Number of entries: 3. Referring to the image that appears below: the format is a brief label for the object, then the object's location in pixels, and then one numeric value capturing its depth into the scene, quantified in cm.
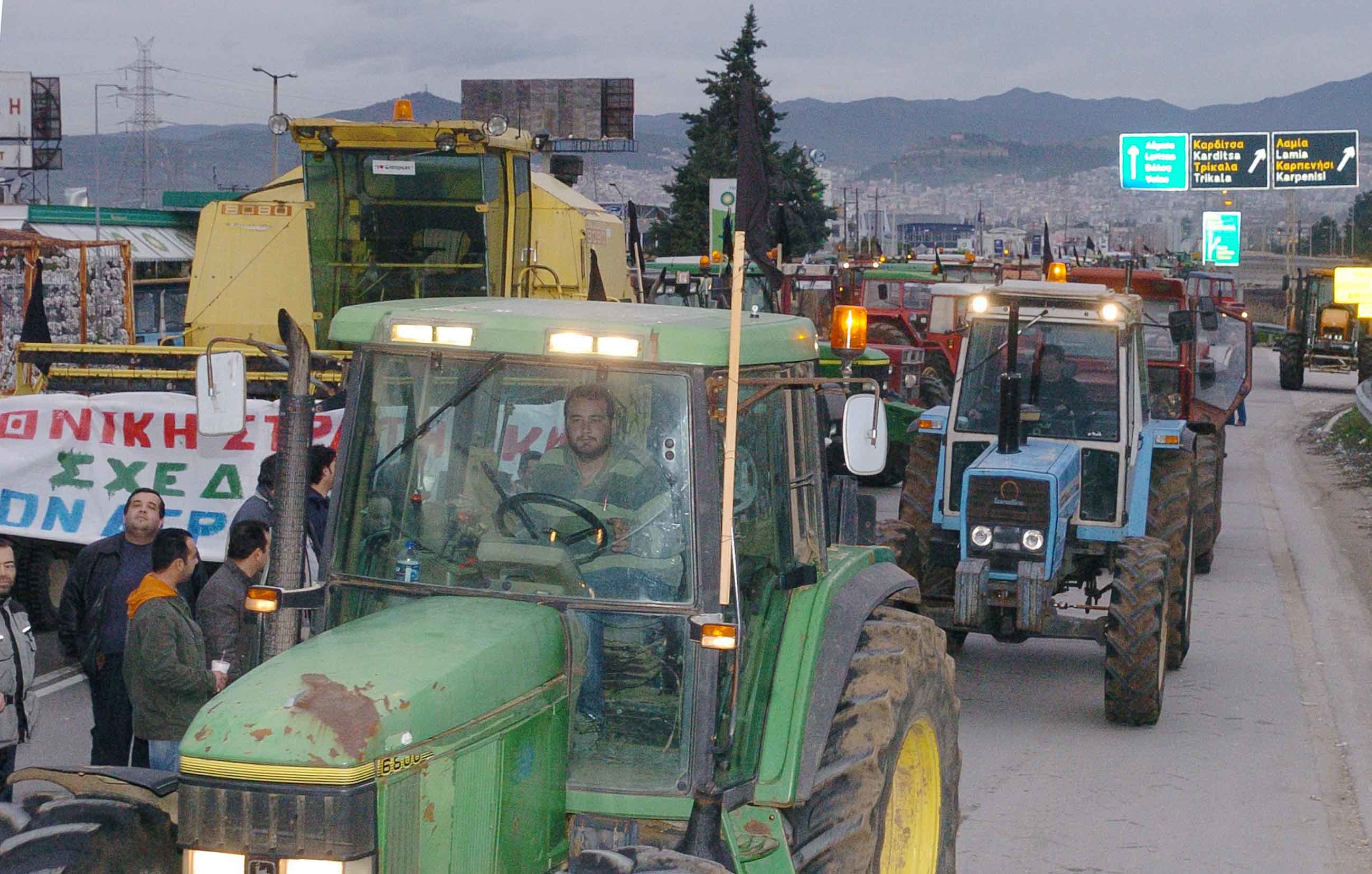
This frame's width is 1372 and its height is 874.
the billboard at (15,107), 6488
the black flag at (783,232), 1071
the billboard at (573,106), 9531
